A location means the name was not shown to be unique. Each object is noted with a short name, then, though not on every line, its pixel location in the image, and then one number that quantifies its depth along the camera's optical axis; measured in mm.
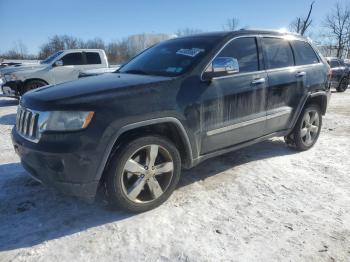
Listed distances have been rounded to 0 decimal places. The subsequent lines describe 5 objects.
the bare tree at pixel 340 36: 52531
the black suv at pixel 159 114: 2660
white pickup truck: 10195
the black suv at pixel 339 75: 15023
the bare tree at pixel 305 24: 33062
